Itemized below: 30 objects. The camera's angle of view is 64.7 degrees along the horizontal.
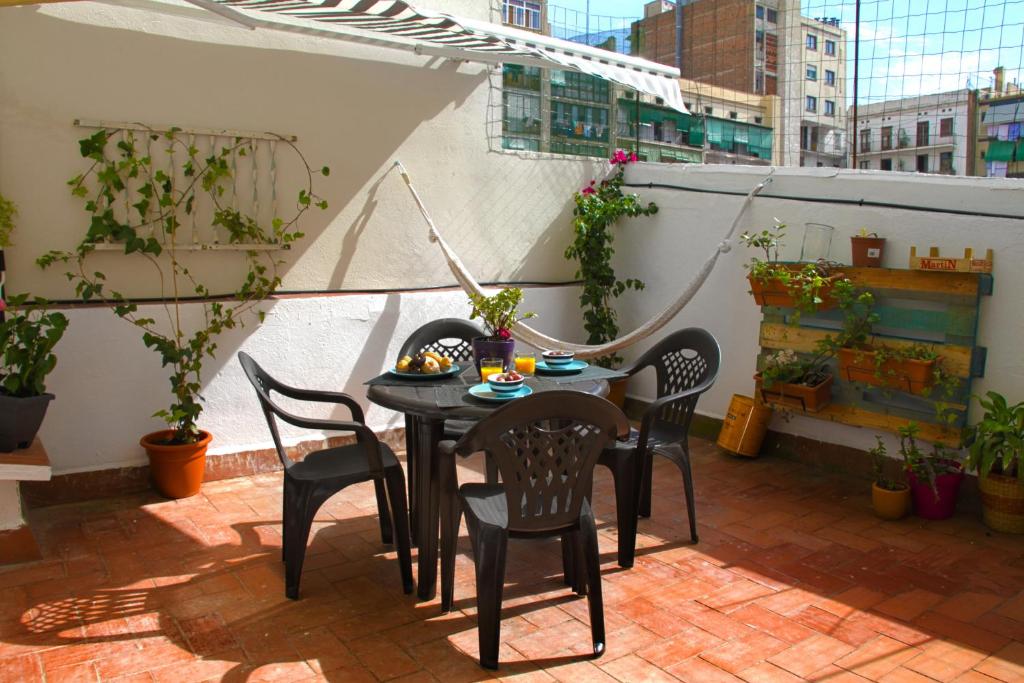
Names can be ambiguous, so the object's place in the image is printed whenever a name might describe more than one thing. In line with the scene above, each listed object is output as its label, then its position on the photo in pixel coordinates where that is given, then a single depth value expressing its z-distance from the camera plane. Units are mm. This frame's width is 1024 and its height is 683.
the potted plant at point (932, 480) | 3441
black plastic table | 2557
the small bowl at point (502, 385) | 2637
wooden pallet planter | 3473
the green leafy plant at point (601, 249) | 5042
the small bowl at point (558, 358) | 3168
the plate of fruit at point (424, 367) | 2967
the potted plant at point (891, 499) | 3439
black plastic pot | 2967
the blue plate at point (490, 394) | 2594
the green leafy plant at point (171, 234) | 3582
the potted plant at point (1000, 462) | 3184
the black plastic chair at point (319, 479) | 2684
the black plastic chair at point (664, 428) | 2922
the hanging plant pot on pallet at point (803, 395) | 3879
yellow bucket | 4277
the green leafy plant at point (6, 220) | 3340
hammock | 4195
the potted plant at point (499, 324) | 2854
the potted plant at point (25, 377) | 2984
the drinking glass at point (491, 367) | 2871
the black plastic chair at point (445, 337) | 3582
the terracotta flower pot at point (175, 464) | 3637
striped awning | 3340
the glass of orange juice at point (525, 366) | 3031
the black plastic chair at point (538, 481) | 2199
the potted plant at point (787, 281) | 3816
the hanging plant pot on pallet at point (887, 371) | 3488
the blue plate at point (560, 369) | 3119
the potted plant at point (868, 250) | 3768
